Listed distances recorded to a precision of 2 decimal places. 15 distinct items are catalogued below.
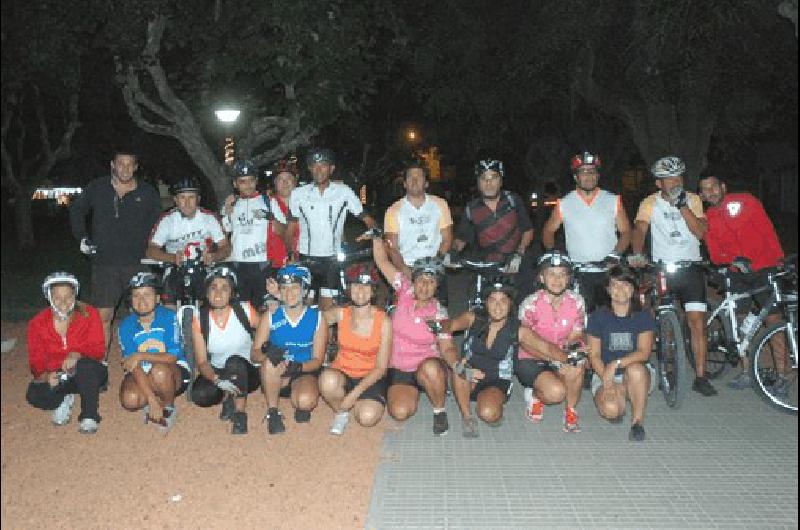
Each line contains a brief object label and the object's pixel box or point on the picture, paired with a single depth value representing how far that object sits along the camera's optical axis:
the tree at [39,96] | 10.07
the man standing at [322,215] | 7.91
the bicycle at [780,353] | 6.61
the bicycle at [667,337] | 6.78
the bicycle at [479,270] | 6.99
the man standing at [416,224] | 7.66
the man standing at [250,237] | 8.01
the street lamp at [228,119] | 16.03
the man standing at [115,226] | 7.66
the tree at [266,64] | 12.29
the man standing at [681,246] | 7.30
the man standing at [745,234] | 7.45
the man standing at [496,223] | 7.42
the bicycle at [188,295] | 6.88
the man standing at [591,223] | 7.28
